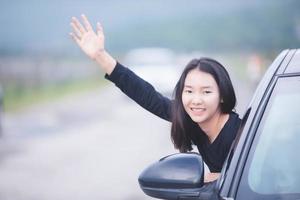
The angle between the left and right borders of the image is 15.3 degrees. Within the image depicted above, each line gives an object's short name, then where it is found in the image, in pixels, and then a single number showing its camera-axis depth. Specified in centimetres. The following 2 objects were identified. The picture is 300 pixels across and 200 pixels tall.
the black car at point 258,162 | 406
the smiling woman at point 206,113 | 466
